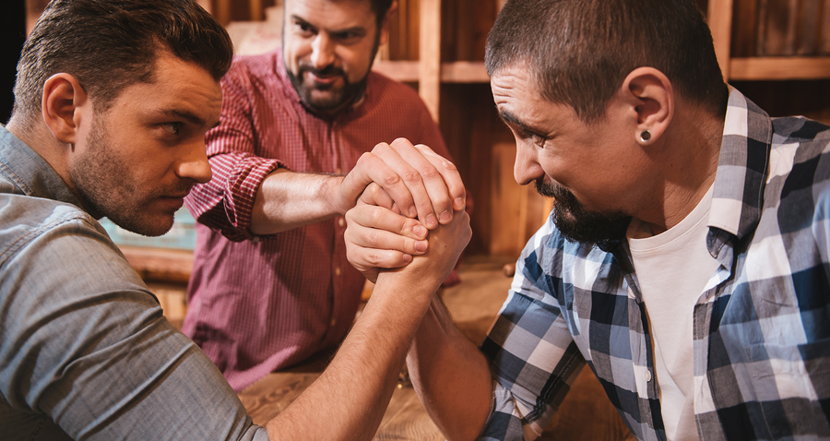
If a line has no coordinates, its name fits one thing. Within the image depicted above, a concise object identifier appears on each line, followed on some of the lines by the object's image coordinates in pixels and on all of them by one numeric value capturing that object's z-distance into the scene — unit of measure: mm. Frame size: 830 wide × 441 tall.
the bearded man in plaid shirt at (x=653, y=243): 956
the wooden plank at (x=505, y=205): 2814
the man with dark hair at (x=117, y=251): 821
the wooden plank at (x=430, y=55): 2434
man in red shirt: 1827
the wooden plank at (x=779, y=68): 2043
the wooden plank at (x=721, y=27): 2105
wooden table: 1276
